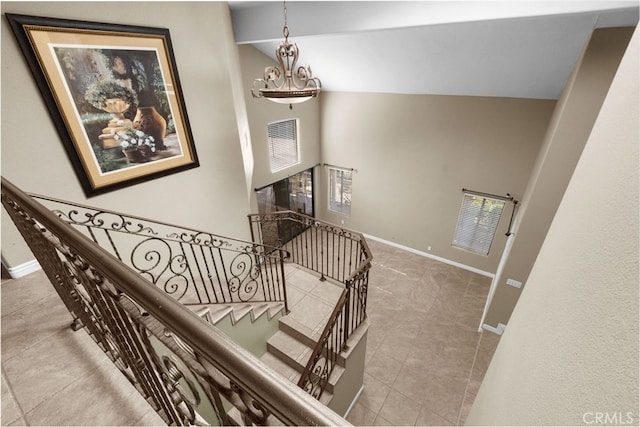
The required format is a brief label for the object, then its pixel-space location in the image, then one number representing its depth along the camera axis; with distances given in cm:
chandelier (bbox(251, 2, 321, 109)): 234
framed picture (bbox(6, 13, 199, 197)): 226
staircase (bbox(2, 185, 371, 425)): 50
